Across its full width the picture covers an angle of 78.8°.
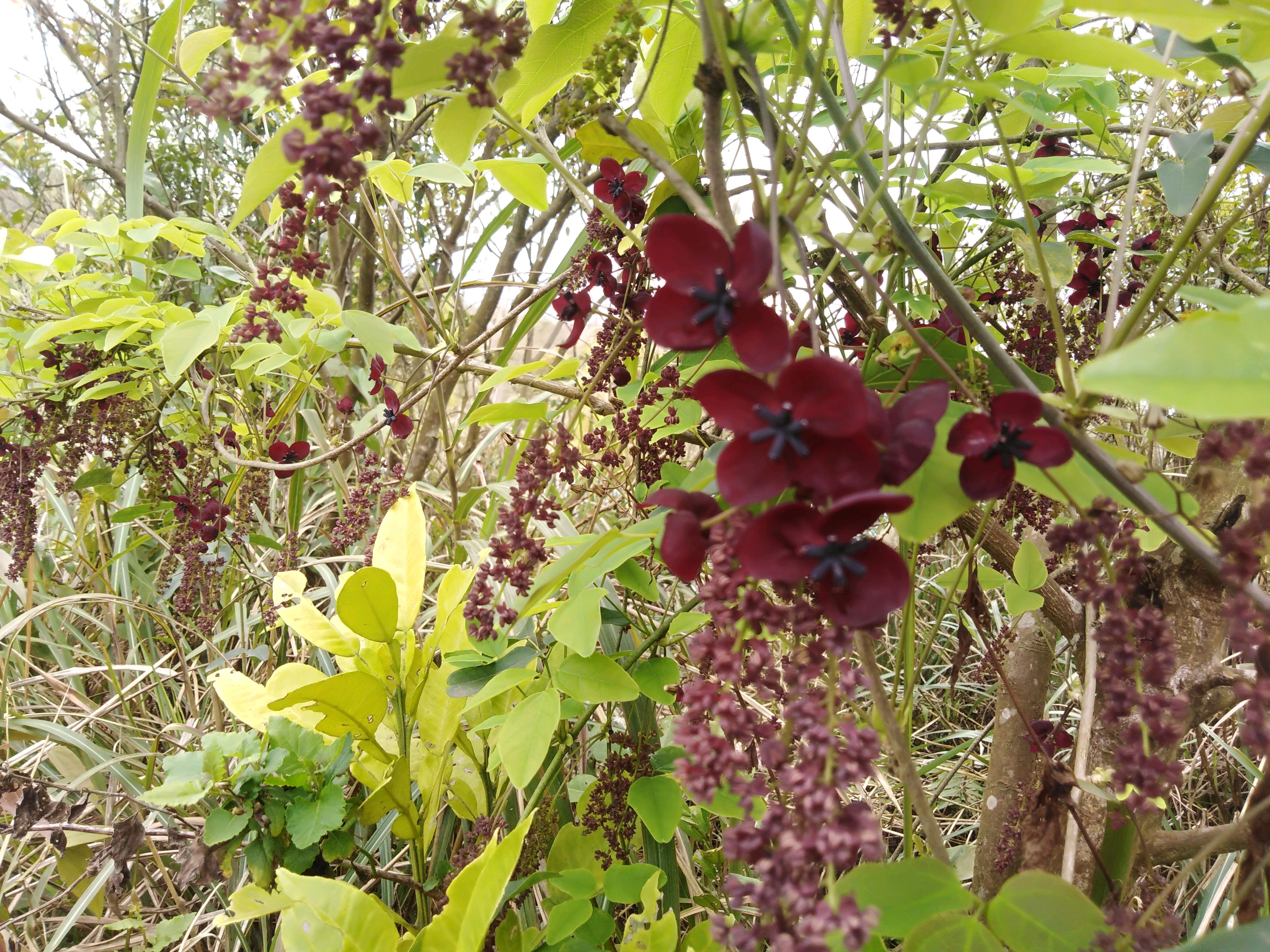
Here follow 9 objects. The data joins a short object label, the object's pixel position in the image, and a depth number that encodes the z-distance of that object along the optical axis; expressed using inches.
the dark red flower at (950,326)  26.2
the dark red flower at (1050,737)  35.7
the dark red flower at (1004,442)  14.7
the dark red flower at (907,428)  13.4
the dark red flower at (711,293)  13.4
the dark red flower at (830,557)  12.7
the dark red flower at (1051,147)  41.0
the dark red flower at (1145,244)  41.0
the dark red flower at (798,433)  12.7
